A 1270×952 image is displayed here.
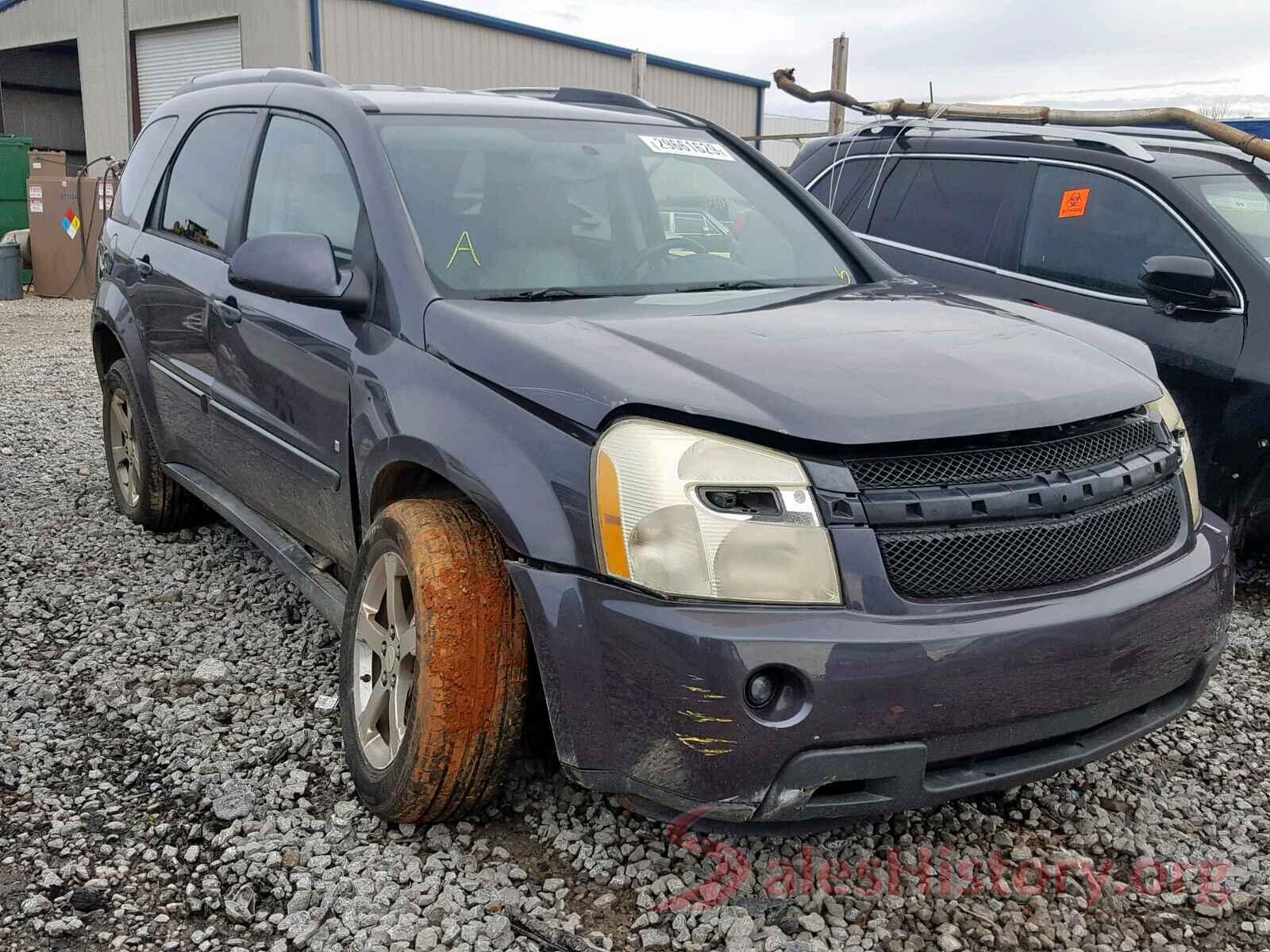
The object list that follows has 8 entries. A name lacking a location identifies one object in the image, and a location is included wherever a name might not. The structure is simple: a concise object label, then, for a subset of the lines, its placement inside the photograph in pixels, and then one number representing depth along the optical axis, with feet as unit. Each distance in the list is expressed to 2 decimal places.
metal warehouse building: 56.24
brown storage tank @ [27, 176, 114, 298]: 49.01
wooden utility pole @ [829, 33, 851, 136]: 35.09
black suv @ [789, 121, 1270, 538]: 13.85
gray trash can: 49.39
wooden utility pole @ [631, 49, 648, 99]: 38.99
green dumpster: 53.93
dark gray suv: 6.95
